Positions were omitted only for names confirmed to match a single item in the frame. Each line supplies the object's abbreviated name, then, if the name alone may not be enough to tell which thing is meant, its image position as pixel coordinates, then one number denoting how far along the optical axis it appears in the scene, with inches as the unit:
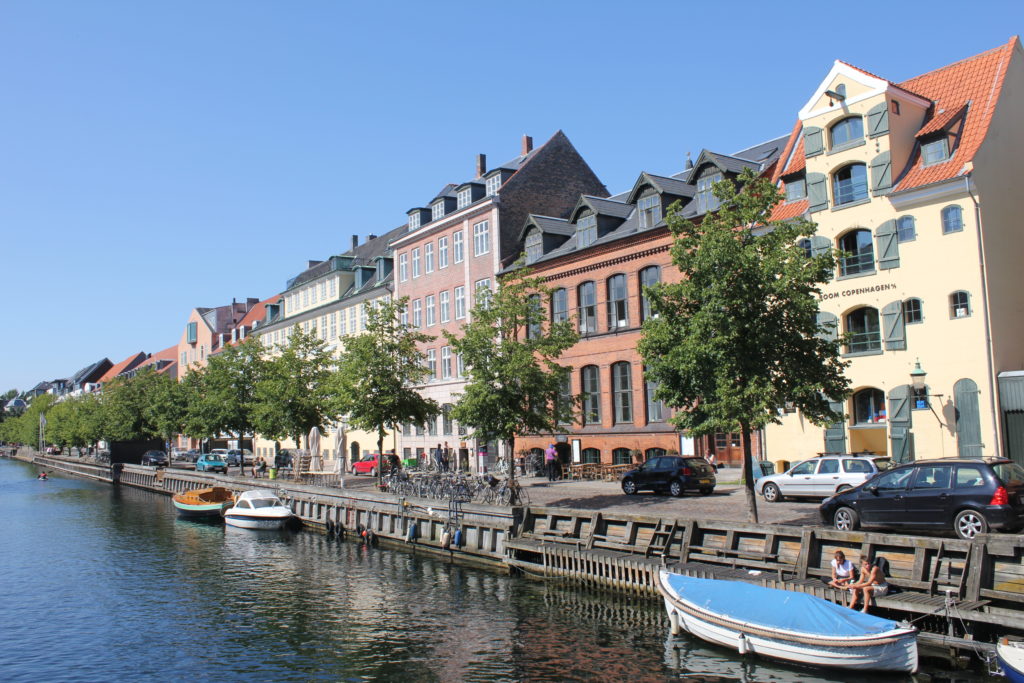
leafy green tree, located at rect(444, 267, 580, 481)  1169.4
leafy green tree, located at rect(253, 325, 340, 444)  1925.4
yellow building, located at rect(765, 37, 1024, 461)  1123.9
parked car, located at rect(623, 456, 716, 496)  1160.2
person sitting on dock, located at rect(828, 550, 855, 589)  655.1
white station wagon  977.5
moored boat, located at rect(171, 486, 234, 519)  1793.8
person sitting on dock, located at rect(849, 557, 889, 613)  630.5
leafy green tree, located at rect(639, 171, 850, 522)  829.2
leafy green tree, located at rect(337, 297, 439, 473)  1499.8
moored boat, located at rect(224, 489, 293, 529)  1555.1
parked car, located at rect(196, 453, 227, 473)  2429.3
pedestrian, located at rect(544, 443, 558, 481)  1529.3
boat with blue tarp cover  560.1
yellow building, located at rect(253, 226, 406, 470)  2507.4
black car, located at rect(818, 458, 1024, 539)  672.4
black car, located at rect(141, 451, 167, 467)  2955.2
